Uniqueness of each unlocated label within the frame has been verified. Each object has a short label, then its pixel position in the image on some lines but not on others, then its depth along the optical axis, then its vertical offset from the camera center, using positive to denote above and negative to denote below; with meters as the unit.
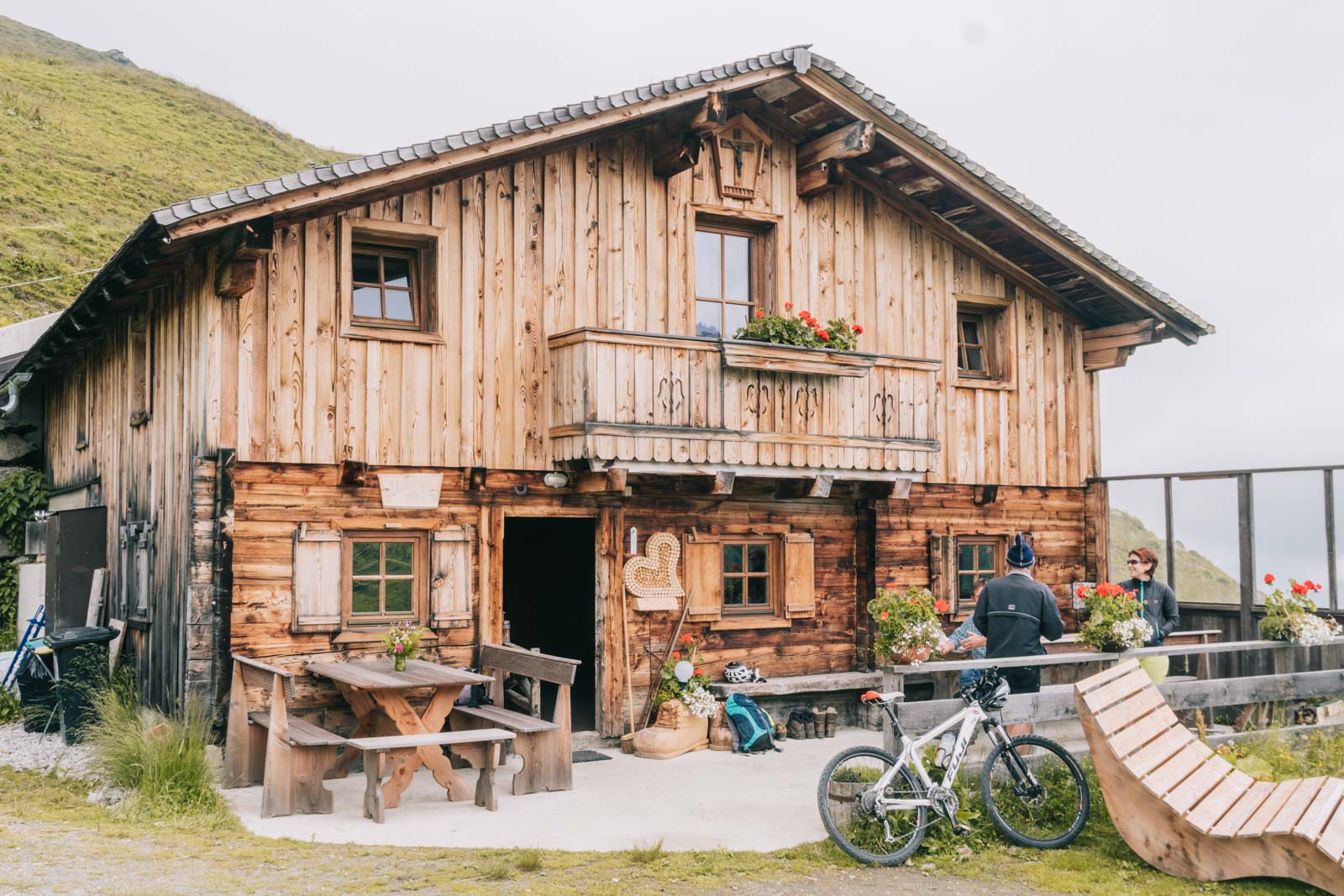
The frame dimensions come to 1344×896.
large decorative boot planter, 11.75 -2.27
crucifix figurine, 13.41 +3.81
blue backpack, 12.02 -2.22
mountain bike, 7.92 -1.92
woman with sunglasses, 11.45 -0.93
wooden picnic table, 9.20 -1.62
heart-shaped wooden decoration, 12.45 -0.77
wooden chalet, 10.73 +1.13
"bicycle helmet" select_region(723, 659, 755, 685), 12.77 -1.81
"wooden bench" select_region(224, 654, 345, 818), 9.06 -1.91
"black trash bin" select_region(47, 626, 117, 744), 11.98 -1.67
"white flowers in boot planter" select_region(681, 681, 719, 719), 12.17 -2.00
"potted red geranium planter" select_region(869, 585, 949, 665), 9.25 -0.97
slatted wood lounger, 6.85 -1.84
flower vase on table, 10.20 -1.19
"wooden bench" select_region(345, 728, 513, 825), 8.98 -1.85
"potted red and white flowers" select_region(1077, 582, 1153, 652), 9.83 -1.00
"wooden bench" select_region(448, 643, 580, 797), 9.89 -1.92
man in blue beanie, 9.39 -0.90
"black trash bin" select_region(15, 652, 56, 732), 12.86 -2.00
